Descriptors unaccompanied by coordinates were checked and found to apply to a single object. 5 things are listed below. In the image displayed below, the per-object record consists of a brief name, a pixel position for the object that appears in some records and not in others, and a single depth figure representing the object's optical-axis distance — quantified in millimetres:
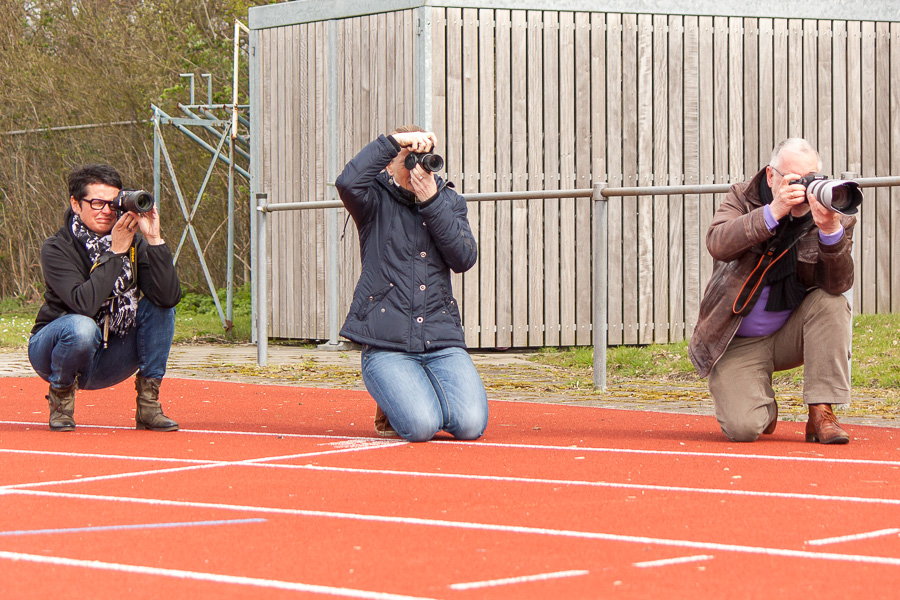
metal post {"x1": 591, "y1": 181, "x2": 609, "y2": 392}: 15141
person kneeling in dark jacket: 11031
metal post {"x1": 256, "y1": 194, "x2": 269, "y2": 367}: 18219
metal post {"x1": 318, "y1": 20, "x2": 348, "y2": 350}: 22437
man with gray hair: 10187
